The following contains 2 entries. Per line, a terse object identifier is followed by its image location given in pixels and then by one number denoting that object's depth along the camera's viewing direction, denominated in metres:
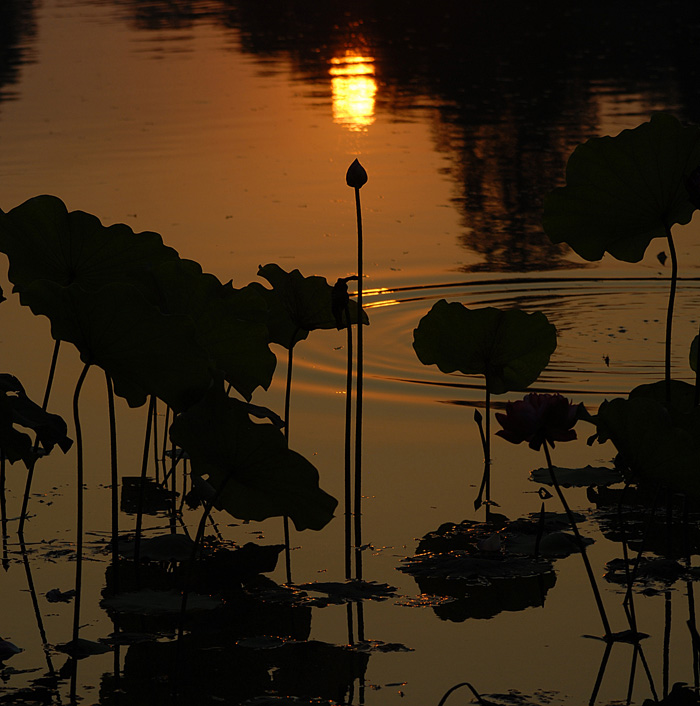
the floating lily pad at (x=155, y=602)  5.38
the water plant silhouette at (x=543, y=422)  5.36
